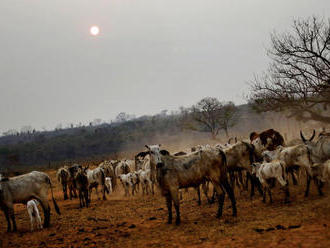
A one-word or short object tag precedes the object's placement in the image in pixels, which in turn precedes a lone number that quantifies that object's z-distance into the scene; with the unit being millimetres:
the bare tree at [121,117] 170375
